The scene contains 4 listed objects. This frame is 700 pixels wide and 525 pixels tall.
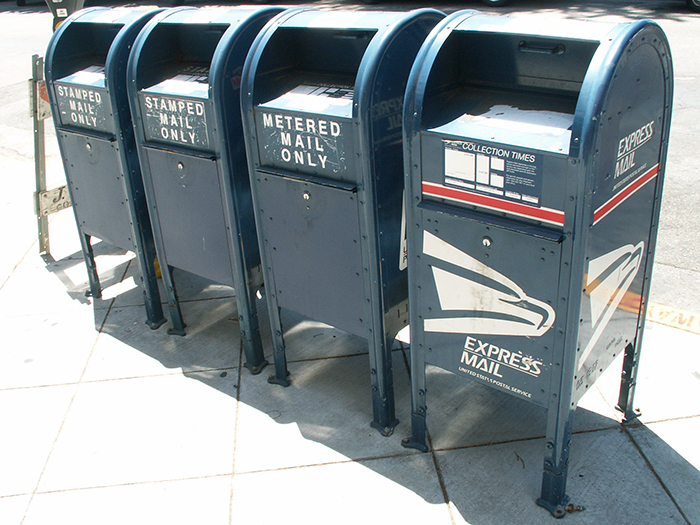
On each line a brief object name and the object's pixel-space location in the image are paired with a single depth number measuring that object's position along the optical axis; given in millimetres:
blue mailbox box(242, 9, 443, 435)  3074
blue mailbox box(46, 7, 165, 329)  4211
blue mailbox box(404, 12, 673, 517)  2510
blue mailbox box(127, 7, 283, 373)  3623
